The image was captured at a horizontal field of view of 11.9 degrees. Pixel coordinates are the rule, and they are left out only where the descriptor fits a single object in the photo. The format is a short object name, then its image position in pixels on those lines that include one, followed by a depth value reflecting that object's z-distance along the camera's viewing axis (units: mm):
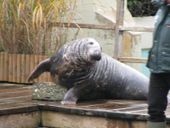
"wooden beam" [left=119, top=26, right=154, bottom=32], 10213
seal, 7644
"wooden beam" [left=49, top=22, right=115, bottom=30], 10513
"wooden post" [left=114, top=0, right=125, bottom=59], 10593
